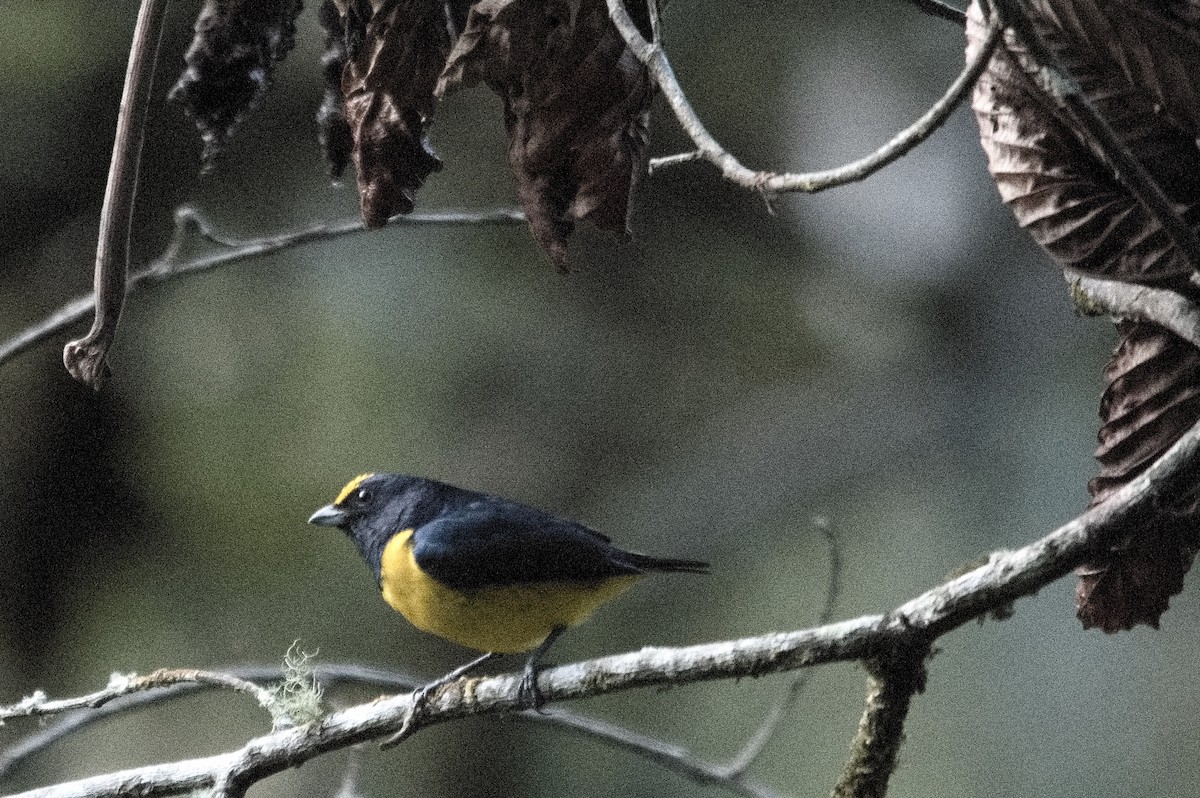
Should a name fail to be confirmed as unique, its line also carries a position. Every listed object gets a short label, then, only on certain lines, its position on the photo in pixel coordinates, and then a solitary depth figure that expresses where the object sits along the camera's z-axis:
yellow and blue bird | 4.50
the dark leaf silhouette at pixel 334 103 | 4.39
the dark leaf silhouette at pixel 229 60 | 4.40
